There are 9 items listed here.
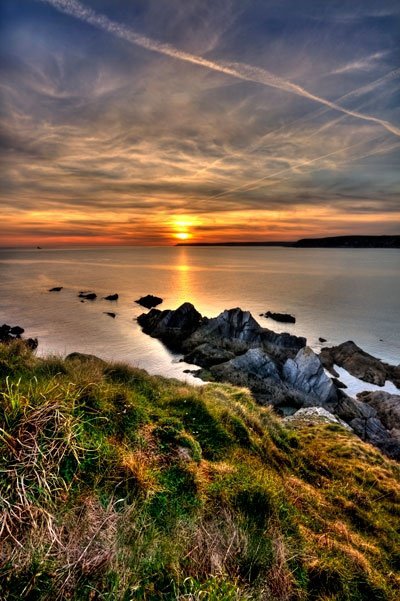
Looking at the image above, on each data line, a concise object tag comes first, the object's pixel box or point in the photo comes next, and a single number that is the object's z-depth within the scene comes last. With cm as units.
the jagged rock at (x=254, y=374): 2982
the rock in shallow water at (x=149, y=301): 7725
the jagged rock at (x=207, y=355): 4066
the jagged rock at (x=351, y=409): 2703
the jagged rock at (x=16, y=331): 5053
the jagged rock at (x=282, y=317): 6280
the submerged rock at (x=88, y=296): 8359
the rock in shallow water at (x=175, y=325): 5212
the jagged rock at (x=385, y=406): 2700
